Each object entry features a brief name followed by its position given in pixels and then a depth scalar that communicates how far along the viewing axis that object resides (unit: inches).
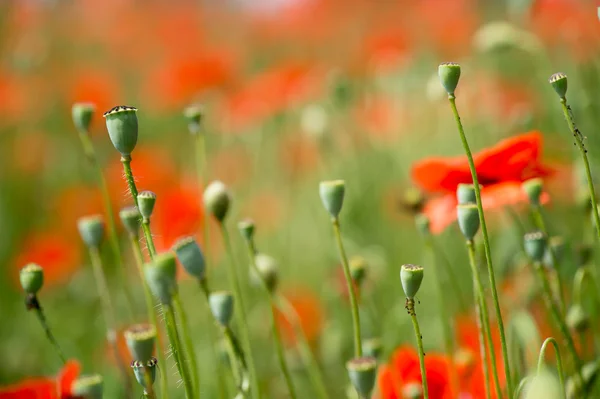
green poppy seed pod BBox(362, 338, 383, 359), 50.8
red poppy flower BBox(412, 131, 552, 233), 49.9
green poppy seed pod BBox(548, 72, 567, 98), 47.1
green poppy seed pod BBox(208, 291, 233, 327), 48.1
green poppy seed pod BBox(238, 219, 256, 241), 50.3
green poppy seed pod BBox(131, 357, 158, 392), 47.1
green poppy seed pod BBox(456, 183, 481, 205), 48.6
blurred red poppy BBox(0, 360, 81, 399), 48.8
